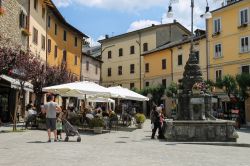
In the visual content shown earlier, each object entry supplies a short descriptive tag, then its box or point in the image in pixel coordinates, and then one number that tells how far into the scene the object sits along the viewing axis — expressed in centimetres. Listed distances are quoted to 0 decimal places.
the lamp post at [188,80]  1820
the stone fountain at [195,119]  1585
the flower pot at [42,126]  2056
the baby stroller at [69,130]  1470
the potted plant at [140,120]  2469
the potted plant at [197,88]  1738
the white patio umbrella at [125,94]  2266
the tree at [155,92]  4703
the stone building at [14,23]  2434
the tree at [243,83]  3278
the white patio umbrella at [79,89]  1917
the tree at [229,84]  3375
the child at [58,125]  1539
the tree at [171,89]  4350
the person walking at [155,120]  1705
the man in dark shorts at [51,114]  1472
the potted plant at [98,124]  1906
